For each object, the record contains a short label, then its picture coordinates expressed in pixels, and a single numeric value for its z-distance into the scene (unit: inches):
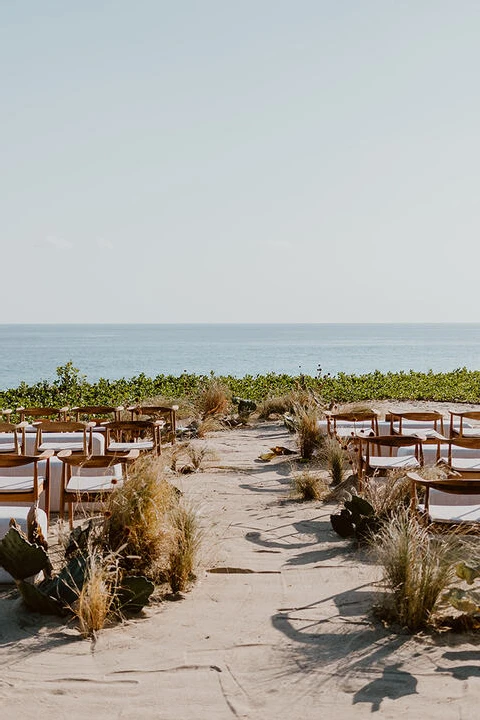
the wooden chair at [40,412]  369.4
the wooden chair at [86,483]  238.1
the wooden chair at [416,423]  345.4
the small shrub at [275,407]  561.0
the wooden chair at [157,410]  386.6
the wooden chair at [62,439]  321.4
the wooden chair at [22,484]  218.1
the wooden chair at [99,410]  366.9
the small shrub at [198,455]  358.1
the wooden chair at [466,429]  355.6
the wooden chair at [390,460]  260.2
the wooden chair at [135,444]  310.8
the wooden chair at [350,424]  354.3
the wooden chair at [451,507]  191.2
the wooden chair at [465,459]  261.1
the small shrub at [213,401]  547.8
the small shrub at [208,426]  482.6
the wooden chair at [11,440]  316.5
